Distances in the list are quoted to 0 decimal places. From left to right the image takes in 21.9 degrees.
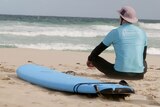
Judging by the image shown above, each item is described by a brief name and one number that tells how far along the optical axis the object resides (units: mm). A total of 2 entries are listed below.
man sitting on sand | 5527
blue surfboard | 4121
